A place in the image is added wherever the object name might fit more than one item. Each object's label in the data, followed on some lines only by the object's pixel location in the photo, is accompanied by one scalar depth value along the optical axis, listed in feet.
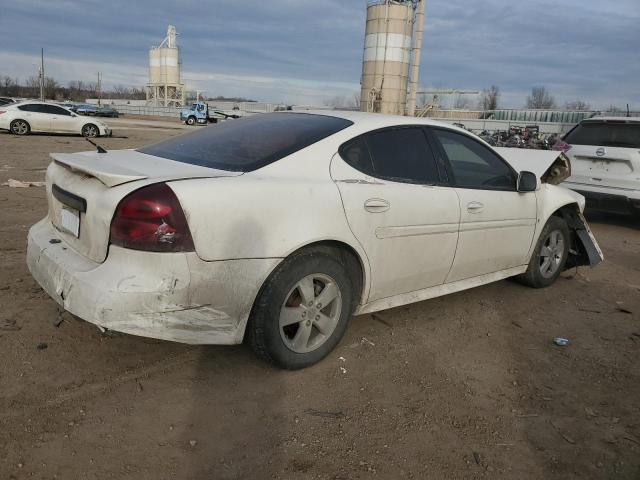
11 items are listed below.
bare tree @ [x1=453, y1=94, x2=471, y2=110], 215.04
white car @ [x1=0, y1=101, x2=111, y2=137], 63.05
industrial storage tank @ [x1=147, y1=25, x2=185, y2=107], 232.73
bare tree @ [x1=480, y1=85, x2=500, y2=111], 286.05
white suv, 24.53
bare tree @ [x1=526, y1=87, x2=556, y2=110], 272.43
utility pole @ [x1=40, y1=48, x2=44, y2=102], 204.15
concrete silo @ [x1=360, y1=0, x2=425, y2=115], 116.67
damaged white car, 8.66
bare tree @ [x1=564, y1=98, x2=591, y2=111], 220.02
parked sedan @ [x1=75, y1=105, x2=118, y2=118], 155.70
